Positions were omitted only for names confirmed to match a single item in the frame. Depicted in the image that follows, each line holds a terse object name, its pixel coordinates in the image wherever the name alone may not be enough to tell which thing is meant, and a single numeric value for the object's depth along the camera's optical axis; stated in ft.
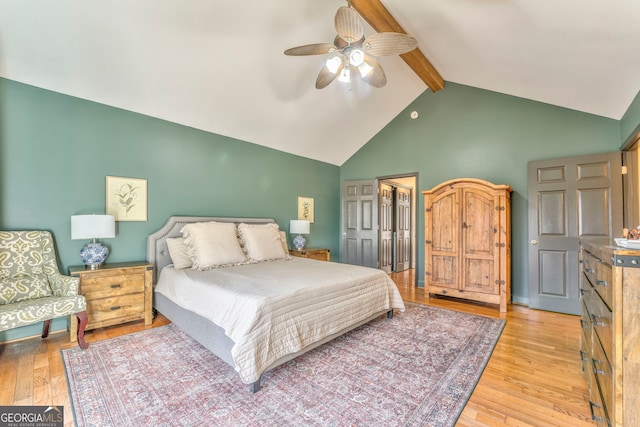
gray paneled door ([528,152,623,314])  11.02
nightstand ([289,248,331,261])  15.90
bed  6.62
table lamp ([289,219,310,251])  16.42
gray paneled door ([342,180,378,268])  18.25
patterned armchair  7.67
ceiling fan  7.58
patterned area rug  5.65
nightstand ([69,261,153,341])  9.19
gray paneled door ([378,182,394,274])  18.85
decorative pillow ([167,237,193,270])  10.82
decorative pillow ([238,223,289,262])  12.48
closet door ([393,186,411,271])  21.81
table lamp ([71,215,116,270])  9.15
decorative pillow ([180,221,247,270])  10.77
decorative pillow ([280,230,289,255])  14.30
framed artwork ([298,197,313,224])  18.06
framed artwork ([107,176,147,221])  10.78
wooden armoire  12.37
